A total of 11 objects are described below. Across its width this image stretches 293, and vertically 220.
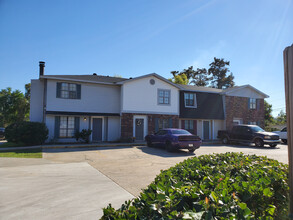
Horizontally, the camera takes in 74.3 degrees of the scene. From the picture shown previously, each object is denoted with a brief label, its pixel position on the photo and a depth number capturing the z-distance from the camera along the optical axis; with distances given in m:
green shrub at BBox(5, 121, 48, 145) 13.65
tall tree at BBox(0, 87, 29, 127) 38.69
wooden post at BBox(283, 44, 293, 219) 2.29
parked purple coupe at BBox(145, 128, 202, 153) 11.76
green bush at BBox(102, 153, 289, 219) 1.67
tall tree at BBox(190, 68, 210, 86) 49.82
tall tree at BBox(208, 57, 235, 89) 48.81
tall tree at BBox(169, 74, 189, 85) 39.41
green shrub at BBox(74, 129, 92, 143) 15.63
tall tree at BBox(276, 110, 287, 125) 54.49
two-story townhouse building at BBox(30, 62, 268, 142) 16.23
